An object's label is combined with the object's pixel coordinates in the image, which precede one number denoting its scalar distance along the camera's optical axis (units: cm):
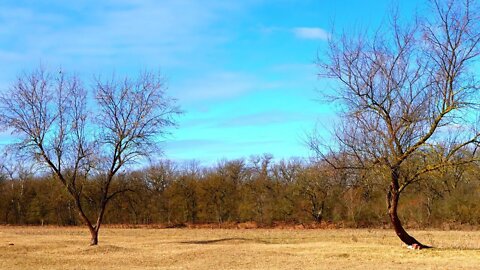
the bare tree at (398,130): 1869
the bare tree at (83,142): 2598
